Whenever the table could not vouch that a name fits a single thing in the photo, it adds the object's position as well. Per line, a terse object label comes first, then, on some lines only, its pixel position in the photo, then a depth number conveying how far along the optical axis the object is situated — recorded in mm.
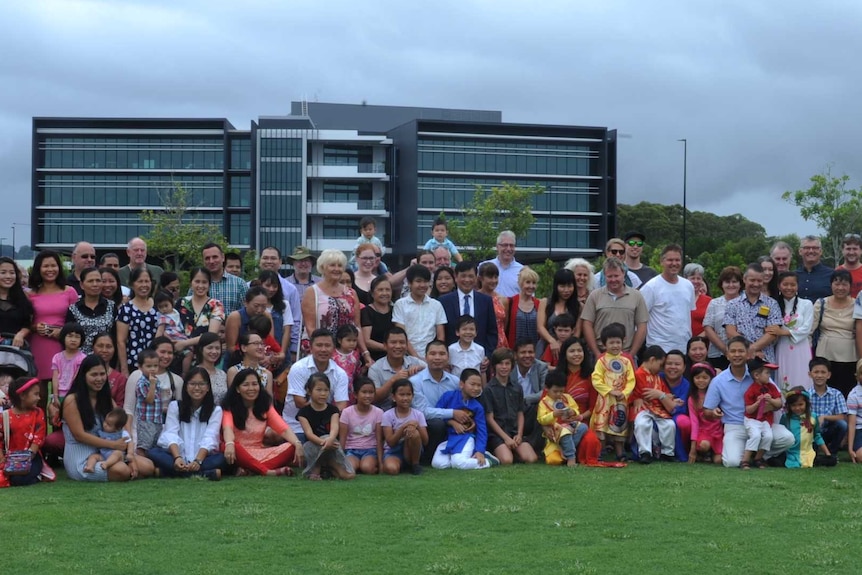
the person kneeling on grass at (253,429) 9555
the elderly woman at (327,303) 10766
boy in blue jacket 10133
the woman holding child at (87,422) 9297
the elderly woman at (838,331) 11062
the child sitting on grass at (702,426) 10516
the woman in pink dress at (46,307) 10078
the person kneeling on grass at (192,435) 9352
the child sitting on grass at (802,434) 10266
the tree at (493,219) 60562
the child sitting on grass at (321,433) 9367
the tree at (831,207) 48719
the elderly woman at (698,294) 11750
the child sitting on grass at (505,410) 10500
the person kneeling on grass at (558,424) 10328
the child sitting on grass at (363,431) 9859
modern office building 74125
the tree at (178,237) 58750
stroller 9656
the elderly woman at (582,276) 11547
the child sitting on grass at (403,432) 9742
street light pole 58531
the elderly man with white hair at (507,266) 12039
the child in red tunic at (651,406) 10461
